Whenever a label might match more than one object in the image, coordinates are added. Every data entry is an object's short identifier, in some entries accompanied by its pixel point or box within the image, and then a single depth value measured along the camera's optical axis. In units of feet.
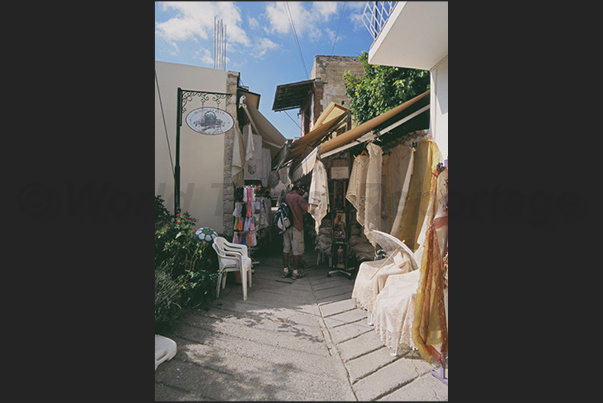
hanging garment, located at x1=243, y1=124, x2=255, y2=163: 18.29
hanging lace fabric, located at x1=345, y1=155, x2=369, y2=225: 13.55
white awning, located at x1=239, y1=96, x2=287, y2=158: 17.87
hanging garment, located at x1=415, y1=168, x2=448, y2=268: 7.44
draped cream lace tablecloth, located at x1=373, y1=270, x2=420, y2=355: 7.12
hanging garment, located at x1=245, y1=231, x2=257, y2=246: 15.58
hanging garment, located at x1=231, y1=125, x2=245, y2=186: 17.02
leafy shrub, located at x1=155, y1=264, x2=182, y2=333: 8.07
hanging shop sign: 14.40
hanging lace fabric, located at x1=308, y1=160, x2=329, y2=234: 13.50
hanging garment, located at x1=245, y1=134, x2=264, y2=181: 19.67
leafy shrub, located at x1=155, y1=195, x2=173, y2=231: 15.07
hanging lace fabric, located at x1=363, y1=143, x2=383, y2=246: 13.12
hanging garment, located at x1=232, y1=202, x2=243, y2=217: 15.37
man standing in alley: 14.89
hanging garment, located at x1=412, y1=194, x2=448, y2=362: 6.34
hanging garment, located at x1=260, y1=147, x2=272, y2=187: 20.90
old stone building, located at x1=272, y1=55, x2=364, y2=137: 30.63
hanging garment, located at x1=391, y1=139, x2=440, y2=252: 10.29
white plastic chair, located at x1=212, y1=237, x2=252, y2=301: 11.80
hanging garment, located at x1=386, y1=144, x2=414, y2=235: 11.91
